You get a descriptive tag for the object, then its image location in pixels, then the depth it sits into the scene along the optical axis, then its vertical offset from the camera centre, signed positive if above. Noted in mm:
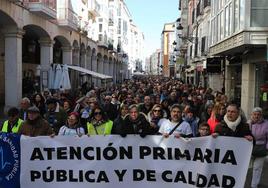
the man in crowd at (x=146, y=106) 5971 -489
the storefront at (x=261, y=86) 8887 +55
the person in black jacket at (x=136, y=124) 3960 -618
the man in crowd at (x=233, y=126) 3665 -588
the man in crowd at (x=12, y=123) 4132 -653
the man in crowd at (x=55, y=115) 5010 -635
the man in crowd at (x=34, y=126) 3812 -644
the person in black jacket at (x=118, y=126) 4027 -667
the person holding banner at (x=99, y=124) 4237 -668
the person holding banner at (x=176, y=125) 3967 -639
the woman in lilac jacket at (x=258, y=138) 4349 -892
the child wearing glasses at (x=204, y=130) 3996 -699
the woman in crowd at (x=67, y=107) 5682 -512
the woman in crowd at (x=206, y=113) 5890 -662
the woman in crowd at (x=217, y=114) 4987 -560
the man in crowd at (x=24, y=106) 5150 -451
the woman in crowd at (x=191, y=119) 5127 -683
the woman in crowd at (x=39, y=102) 6504 -469
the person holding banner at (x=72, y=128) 4017 -702
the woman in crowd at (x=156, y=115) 4619 -553
